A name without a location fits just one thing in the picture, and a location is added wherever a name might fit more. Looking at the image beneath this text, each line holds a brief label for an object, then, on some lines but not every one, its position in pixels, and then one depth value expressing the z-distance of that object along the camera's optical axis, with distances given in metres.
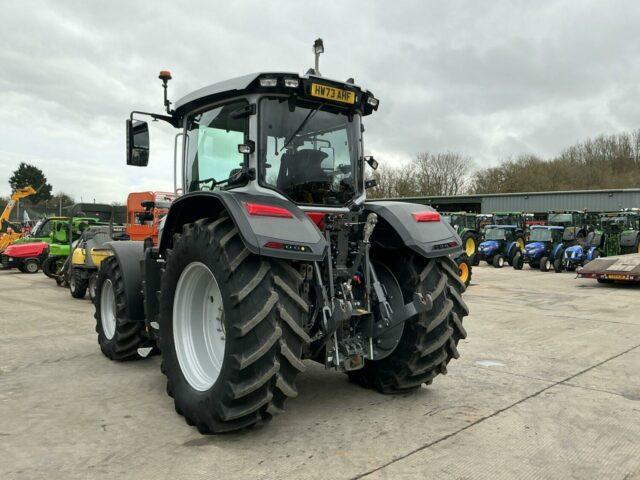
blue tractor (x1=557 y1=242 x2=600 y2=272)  18.53
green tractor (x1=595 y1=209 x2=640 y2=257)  20.63
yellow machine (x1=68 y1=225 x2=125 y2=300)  10.49
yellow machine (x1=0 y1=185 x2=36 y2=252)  20.61
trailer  12.98
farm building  35.03
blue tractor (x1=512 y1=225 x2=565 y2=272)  19.38
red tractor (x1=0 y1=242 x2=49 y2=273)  18.06
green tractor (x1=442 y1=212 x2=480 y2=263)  20.94
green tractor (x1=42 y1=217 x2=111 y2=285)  15.25
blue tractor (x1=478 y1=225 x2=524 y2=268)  20.67
